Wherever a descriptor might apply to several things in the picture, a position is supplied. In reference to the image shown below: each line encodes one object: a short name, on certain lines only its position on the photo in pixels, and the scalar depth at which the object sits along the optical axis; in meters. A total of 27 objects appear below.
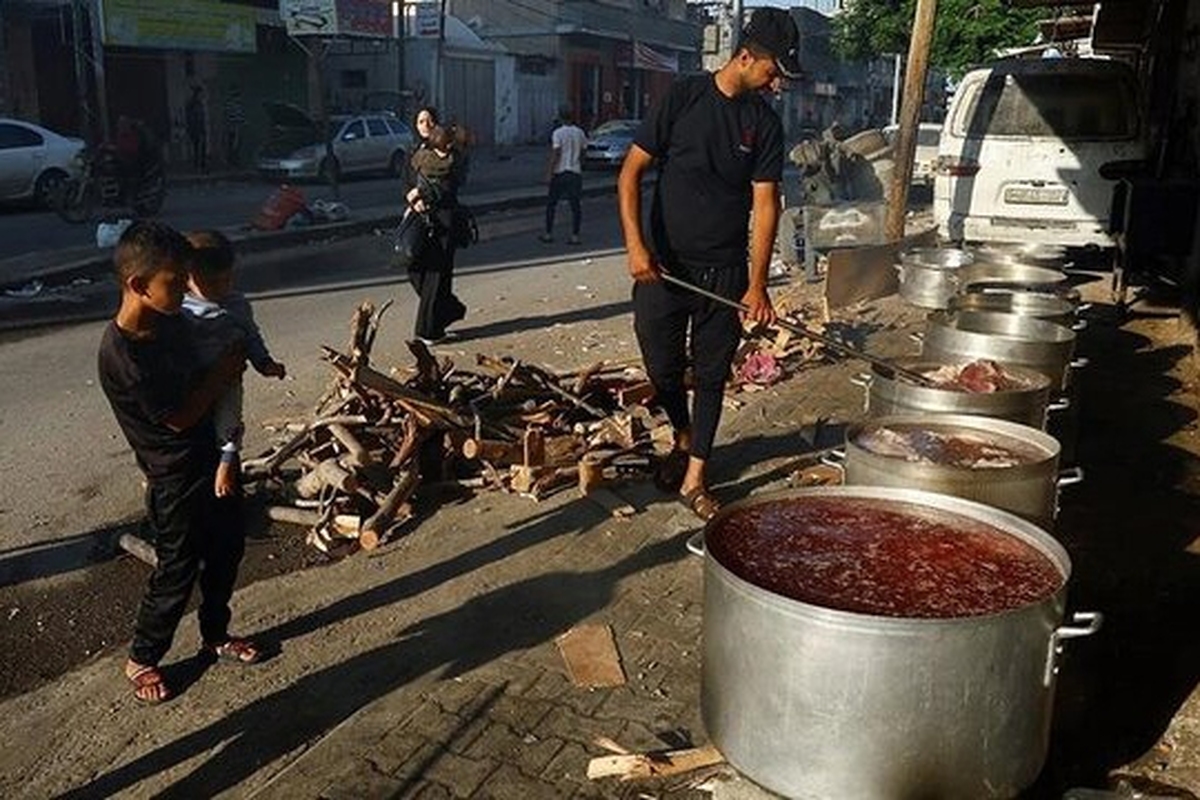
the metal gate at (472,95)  40.69
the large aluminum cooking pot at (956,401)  4.02
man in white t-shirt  16.03
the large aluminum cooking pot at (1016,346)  4.77
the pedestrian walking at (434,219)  9.43
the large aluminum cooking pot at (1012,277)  6.53
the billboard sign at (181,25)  25.05
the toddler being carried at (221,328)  3.86
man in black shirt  5.09
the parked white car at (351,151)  26.25
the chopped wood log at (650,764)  3.30
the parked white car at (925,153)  26.88
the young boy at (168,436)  3.53
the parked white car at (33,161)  18.48
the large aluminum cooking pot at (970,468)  3.31
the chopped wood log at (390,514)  5.23
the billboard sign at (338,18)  29.06
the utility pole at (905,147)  12.25
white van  10.20
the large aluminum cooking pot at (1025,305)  5.62
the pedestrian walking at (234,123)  29.83
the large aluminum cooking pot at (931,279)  6.90
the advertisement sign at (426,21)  39.94
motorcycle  17.91
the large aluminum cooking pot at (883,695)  2.35
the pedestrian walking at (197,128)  28.42
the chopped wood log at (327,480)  5.49
